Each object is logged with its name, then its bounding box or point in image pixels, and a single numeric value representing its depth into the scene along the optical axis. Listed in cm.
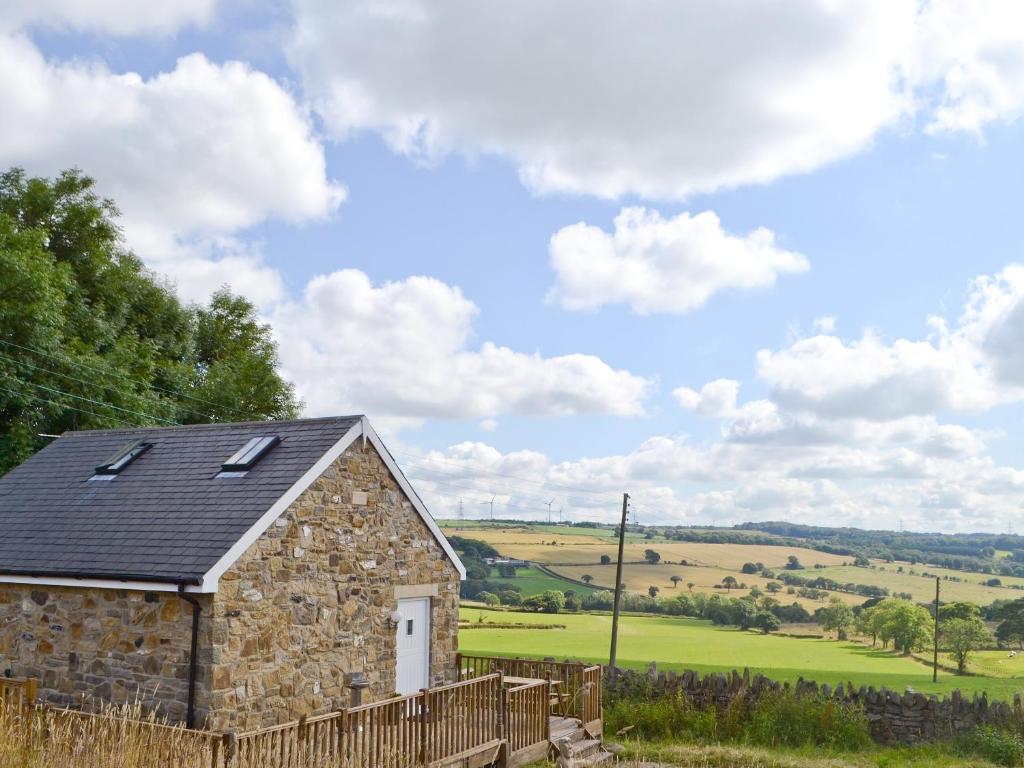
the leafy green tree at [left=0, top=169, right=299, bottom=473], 2519
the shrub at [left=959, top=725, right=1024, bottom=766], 1678
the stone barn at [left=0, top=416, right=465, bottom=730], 1206
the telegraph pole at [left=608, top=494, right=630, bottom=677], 2407
